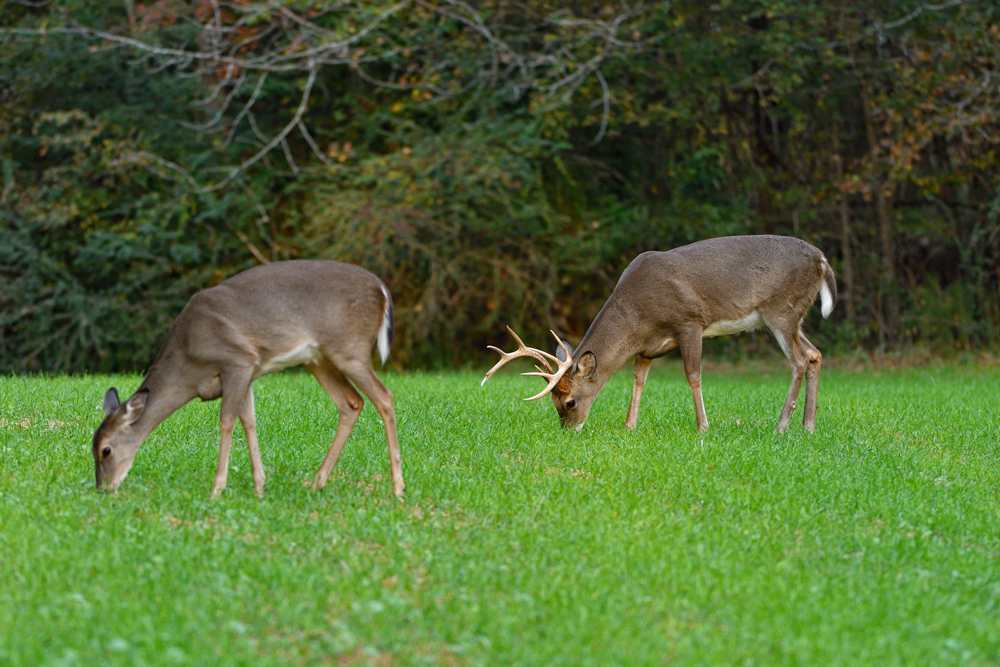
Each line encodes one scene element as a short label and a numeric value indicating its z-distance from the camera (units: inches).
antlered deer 659.3
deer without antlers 472.1
